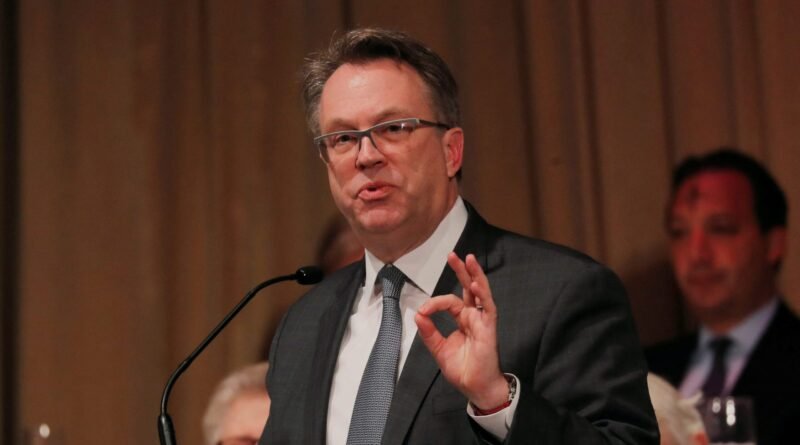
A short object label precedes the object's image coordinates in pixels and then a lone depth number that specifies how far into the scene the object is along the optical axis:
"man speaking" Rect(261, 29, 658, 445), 5.05
